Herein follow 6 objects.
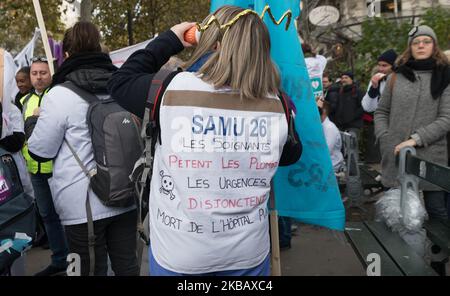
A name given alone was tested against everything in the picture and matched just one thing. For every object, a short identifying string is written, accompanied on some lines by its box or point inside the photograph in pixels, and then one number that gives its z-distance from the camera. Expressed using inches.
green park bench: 116.2
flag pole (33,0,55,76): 161.8
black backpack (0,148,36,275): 95.7
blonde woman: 75.3
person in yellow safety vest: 166.2
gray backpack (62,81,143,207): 111.7
